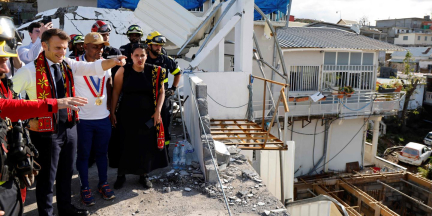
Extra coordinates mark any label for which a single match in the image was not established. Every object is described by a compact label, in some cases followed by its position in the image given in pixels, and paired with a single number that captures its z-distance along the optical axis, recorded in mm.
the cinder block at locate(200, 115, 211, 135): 4270
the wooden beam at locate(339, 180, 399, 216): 11398
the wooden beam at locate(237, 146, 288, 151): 4924
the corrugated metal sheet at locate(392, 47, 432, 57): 31878
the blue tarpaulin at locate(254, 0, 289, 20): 11149
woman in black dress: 3658
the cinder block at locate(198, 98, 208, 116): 4480
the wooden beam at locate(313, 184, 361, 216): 12489
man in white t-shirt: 3324
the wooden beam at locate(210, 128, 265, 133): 5926
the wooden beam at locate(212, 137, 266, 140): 5222
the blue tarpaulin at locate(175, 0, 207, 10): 10125
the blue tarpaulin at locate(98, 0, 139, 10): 10375
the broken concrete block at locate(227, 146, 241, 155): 5115
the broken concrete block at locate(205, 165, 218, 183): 4008
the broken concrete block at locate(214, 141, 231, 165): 4523
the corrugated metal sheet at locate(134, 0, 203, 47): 8250
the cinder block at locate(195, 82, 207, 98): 4547
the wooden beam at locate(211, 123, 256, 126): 6315
